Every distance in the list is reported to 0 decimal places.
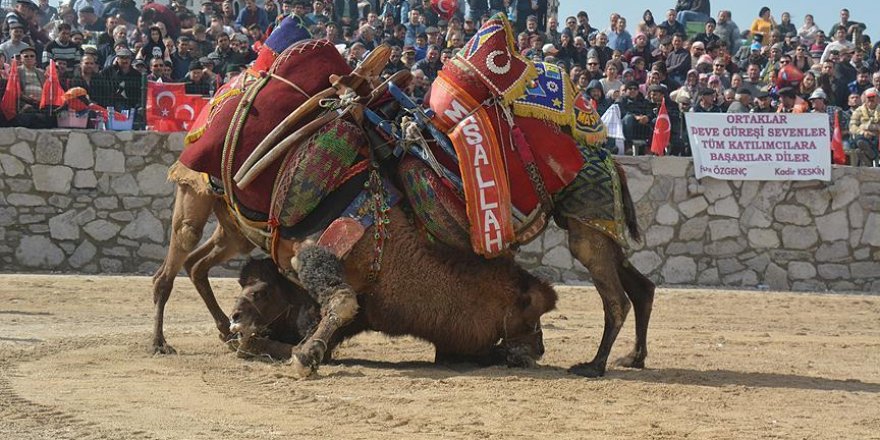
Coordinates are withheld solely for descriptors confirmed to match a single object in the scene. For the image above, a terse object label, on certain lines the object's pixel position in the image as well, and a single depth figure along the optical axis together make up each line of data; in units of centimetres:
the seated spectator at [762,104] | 1641
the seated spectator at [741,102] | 1619
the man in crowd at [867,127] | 1600
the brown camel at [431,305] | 780
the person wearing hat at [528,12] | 1977
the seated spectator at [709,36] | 2023
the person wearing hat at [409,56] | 1638
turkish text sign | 1529
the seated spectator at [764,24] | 2241
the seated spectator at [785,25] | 2300
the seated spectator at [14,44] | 1576
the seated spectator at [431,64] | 1622
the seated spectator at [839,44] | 1977
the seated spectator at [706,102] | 1630
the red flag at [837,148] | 1593
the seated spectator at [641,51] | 1908
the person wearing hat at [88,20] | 1894
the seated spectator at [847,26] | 2165
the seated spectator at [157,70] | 1536
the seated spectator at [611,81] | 1689
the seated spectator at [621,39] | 1997
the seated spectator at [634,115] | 1562
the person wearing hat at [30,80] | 1465
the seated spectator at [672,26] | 2050
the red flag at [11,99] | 1449
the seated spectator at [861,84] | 1845
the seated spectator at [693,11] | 2181
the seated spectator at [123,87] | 1500
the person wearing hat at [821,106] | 1638
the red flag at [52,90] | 1452
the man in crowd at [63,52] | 1567
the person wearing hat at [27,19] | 1669
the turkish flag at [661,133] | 1552
